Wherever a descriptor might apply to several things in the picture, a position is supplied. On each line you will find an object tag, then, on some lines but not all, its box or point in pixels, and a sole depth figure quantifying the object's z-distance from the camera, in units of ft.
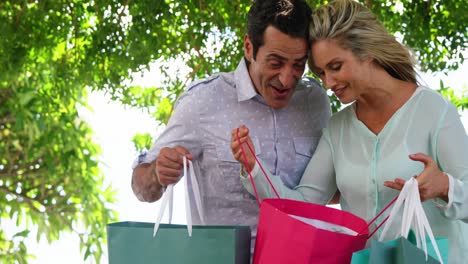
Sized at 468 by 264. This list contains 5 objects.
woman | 17.02
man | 17.72
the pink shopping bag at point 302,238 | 16.02
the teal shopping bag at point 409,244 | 15.84
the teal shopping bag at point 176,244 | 16.50
